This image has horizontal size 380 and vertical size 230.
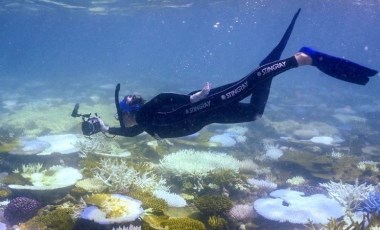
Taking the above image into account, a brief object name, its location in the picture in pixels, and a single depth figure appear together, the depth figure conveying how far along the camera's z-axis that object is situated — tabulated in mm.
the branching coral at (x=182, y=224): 5574
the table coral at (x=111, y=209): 5348
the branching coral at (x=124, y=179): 7070
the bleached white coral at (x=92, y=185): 7092
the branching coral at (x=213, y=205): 6590
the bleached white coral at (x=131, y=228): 4992
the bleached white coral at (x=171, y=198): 7052
